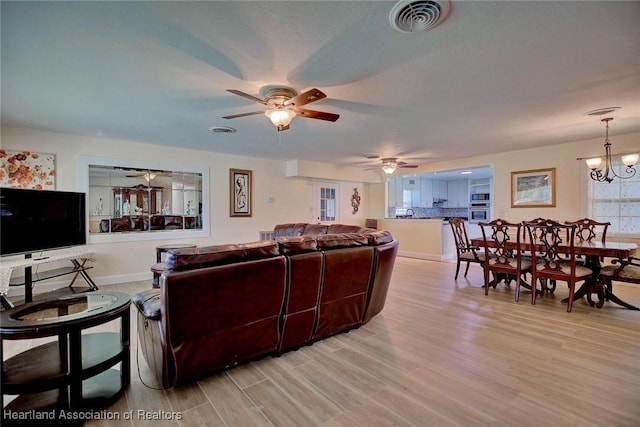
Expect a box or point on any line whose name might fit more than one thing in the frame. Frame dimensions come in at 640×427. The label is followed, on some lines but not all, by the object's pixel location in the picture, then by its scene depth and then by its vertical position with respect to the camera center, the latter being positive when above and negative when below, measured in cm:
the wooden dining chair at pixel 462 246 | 459 -58
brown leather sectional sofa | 185 -64
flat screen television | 326 -9
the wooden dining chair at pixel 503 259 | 378 -65
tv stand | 301 -75
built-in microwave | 861 +42
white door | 761 +25
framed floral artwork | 405 +61
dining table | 313 -50
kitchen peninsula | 685 -66
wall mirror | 476 +20
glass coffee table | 157 -88
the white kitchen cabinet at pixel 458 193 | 995 +59
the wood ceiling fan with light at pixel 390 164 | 590 +94
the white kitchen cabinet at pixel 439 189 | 998 +74
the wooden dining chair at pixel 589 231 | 407 -30
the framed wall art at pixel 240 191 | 606 +43
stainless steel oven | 861 -4
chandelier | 386 +64
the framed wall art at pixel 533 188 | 530 +41
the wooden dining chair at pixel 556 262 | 334 -62
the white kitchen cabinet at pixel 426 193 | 952 +59
